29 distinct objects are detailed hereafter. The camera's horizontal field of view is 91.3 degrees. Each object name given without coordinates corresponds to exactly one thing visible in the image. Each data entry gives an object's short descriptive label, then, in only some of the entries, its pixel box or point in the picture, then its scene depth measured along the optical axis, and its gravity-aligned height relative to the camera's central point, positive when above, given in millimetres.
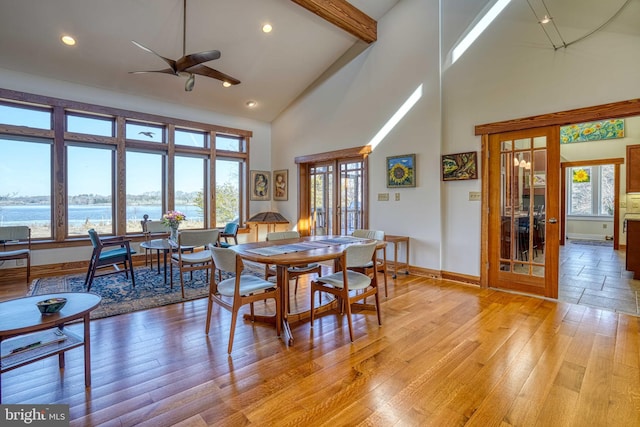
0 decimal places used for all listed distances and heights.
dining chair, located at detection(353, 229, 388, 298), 3570 -343
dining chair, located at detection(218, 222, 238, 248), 5715 -362
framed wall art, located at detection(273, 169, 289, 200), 7125 +602
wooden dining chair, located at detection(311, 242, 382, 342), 2693 -646
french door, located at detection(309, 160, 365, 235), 5797 +277
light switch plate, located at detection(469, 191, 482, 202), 4262 +198
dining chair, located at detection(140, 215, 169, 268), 5496 -346
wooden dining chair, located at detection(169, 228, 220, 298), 3936 -429
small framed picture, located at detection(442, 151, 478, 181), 4258 +619
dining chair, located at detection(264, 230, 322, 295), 3277 -639
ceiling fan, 3418 +1674
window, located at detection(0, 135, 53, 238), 4789 +421
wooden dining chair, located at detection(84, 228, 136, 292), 4100 -618
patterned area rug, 3508 -1043
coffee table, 1760 -655
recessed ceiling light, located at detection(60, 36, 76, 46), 4258 +2339
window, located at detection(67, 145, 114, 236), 5297 +367
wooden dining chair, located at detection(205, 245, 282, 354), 2445 -648
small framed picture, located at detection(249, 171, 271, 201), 7250 +598
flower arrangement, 4555 -127
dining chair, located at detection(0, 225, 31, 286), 4400 -463
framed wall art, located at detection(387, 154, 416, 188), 4852 +628
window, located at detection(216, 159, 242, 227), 6898 +450
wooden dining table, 2526 -376
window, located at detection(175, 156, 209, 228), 6367 +433
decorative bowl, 1881 -580
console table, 4762 -596
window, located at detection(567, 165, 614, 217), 8758 +583
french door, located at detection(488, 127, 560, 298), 3684 +4
